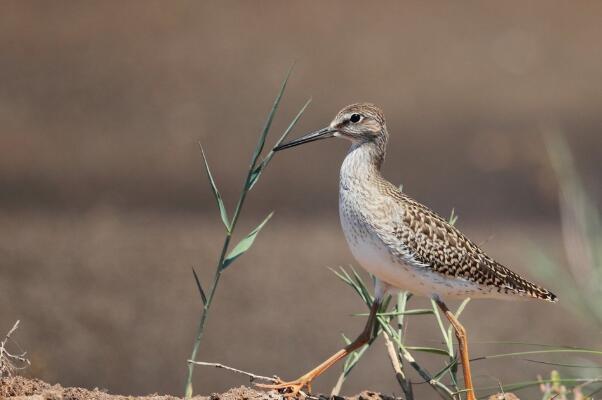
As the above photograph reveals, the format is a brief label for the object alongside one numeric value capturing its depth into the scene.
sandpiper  12.77
